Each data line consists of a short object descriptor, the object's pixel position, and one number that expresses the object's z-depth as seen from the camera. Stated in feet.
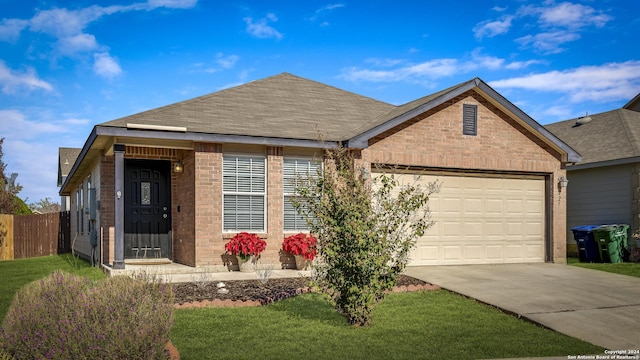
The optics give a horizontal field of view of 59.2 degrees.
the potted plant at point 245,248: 40.24
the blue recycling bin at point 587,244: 54.29
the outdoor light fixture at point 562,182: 50.31
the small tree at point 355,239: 24.45
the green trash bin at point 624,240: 53.67
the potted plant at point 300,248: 41.35
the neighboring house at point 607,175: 55.67
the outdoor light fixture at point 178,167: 44.78
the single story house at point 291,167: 41.01
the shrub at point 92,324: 16.94
